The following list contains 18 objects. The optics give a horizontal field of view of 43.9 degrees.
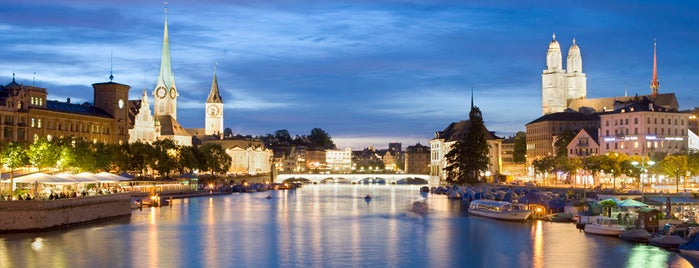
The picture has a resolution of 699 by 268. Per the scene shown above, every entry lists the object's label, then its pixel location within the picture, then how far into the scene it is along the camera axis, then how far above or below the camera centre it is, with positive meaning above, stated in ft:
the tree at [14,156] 269.03 +7.52
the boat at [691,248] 161.13 -12.58
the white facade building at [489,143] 595.14 +25.52
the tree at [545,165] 436.76 +8.05
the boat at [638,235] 184.65 -11.68
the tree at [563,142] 510.58 +23.04
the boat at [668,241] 171.73 -12.02
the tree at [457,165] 434.30 +7.89
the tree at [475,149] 428.15 +15.57
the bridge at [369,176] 633.69 +3.31
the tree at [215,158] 502.79 +13.23
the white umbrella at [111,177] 268.68 +0.89
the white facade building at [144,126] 506.97 +31.72
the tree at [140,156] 384.68 +10.58
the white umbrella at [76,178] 239.50 +0.48
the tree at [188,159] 453.86 +11.26
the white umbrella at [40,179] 224.12 +0.17
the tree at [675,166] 319.27 +5.53
